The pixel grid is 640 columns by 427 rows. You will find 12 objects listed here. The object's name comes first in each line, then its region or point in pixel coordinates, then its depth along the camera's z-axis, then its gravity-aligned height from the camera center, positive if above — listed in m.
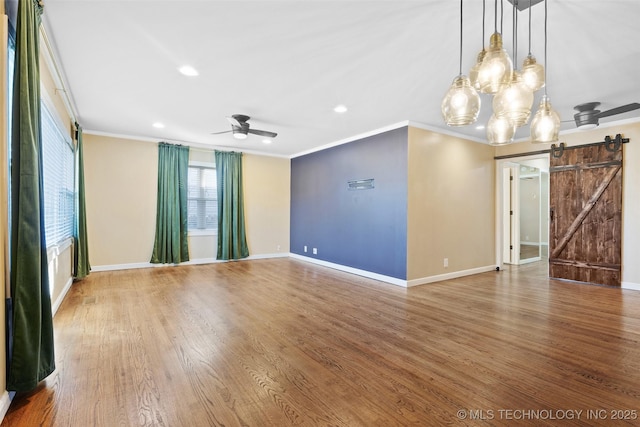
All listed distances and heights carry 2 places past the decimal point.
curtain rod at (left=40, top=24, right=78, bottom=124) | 2.59 +1.39
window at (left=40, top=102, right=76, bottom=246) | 3.30 +0.37
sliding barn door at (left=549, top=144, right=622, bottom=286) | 4.92 -0.11
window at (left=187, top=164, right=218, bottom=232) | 6.78 +0.21
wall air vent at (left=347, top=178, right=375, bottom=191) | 5.53 +0.43
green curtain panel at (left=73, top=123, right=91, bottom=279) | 4.96 -0.23
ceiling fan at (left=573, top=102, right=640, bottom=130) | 4.04 +1.20
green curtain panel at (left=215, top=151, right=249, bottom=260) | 6.94 +0.05
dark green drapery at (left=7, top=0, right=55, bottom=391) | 1.79 -0.09
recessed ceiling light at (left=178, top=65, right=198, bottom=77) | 3.11 +1.41
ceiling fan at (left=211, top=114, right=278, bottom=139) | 4.59 +1.18
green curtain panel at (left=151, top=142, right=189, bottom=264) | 6.25 +0.03
